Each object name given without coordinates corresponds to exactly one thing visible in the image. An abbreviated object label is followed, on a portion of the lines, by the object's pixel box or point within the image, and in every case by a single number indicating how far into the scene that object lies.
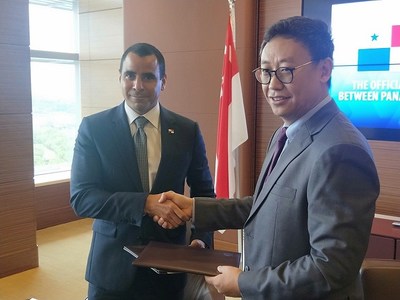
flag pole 3.37
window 5.20
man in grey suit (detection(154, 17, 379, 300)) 1.03
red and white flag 3.48
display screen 3.17
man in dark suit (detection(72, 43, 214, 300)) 1.66
